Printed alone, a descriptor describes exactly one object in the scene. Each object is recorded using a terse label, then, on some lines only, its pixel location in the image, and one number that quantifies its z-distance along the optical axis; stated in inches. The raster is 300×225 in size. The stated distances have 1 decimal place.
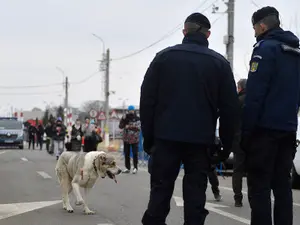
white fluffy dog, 316.8
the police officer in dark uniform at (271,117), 199.9
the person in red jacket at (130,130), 633.6
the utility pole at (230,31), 1015.0
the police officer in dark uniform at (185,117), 185.6
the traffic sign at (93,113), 1789.1
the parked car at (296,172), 476.4
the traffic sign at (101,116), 1800.3
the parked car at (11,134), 1502.2
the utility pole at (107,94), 1739.7
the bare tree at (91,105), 5081.2
